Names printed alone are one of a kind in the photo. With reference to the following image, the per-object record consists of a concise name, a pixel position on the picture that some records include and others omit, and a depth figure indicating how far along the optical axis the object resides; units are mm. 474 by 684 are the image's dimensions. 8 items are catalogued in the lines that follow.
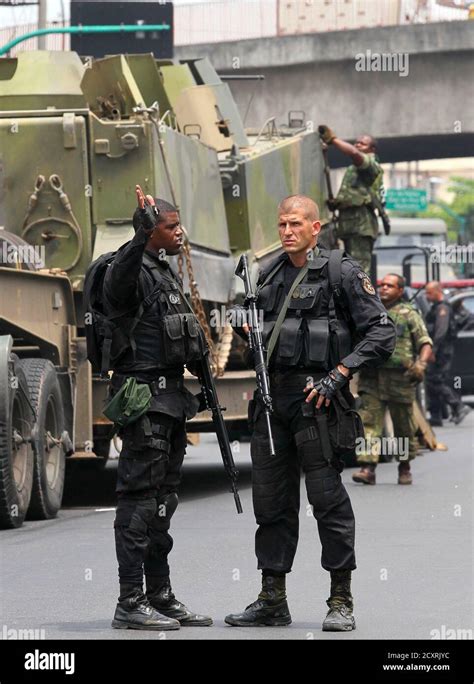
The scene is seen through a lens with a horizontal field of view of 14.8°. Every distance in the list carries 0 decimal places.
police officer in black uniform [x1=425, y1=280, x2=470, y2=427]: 24469
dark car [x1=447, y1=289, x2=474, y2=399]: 27281
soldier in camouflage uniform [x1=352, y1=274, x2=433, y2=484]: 15430
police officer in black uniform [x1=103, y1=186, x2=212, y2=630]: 7820
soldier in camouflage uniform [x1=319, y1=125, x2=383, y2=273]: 18141
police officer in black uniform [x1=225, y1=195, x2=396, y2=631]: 7867
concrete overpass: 31656
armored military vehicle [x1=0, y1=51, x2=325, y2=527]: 12477
